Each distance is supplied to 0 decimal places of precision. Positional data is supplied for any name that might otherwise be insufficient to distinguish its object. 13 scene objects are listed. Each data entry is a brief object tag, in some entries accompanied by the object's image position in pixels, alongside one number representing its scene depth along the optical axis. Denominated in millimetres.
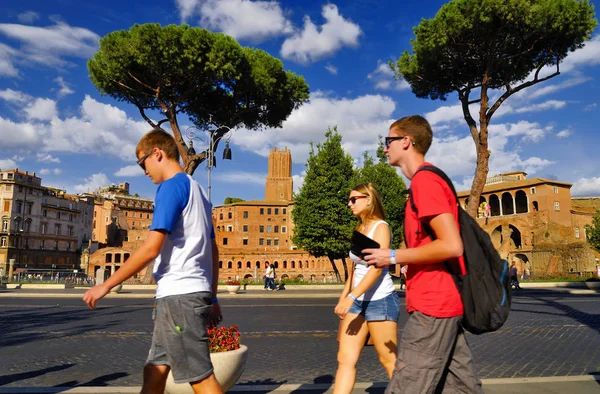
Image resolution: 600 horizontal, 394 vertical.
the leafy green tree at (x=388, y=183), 37875
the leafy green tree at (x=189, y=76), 27125
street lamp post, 22070
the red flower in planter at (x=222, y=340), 4348
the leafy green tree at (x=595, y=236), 43538
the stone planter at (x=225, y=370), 4055
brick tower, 116062
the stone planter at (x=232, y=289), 24359
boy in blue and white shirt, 2707
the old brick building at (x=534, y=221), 50212
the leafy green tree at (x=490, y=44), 22109
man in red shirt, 2377
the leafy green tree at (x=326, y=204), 34250
